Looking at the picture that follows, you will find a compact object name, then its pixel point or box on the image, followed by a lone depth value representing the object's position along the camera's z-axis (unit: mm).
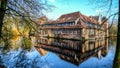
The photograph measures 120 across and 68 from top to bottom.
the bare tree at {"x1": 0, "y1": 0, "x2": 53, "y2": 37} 2703
